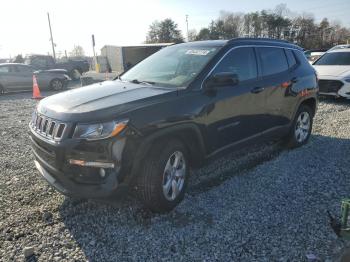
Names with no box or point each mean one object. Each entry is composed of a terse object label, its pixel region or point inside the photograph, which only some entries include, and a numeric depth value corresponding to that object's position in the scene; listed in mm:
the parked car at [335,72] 9672
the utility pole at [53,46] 49181
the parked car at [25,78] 15648
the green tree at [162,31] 66938
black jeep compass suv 3100
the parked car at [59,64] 20109
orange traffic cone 13484
